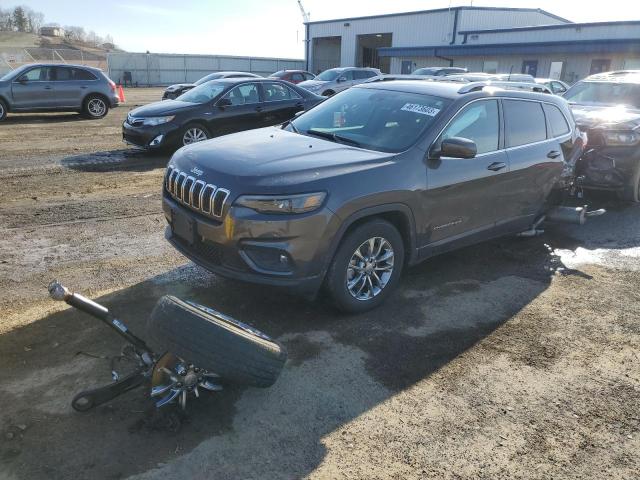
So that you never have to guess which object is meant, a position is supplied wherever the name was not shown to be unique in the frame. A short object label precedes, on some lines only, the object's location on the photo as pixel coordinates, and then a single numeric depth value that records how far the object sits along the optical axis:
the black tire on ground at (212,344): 2.69
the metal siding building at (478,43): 27.83
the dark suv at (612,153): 7.41
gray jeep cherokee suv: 3.65
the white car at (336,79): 20.42
